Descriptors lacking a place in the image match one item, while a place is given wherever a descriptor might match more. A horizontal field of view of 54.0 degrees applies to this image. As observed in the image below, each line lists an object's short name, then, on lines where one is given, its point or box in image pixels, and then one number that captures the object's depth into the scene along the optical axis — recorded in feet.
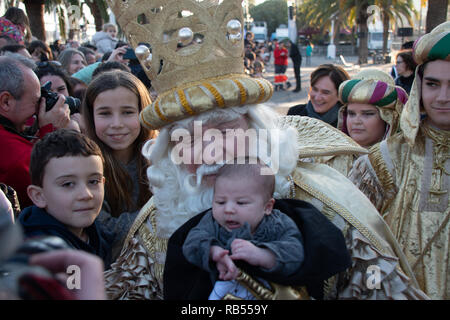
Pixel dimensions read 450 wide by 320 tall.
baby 4.91
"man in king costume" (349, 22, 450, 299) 8.11
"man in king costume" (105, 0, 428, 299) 5.91
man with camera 8.45
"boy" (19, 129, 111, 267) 6.54
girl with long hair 8.77
